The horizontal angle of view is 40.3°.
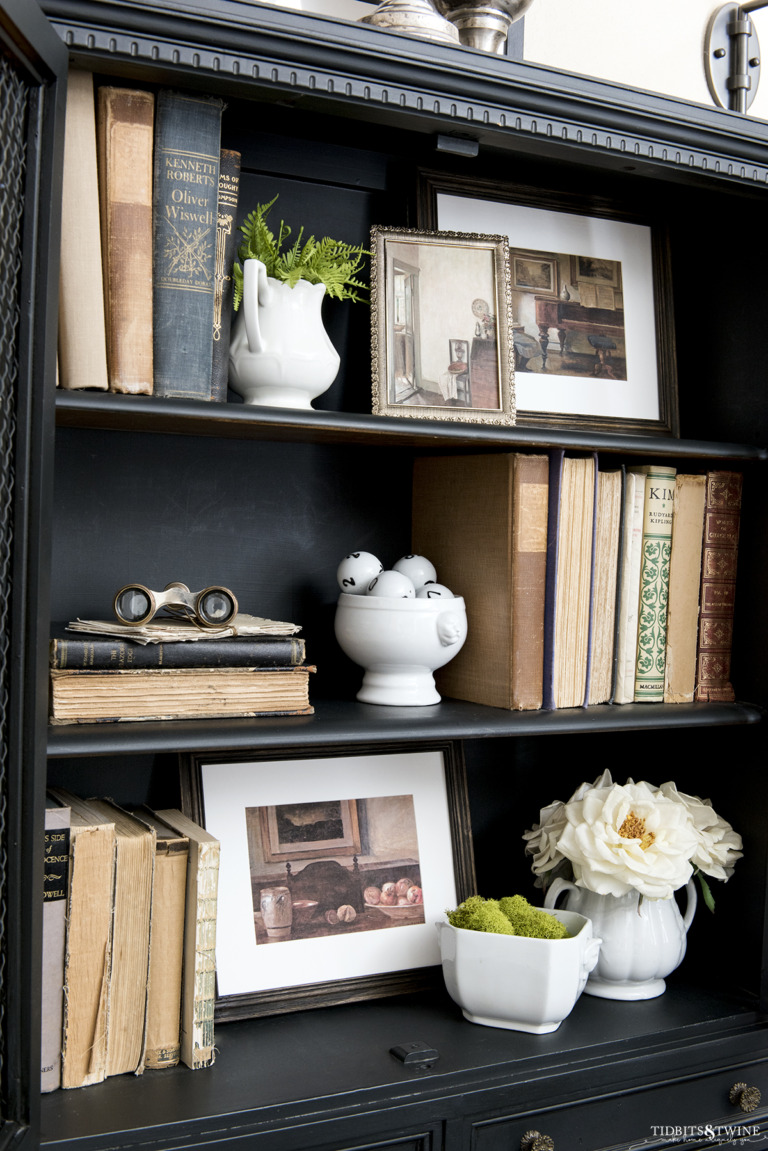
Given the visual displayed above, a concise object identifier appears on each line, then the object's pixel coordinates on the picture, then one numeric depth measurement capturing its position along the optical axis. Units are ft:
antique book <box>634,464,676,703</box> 5.08
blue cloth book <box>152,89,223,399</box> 3.98
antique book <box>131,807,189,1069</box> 4.18
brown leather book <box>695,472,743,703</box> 5.21
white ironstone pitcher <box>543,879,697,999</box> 4.99
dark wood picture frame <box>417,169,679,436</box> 5.09
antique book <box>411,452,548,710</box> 4.79
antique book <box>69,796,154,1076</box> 4.06
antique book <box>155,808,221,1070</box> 4.17
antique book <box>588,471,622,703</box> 4.98
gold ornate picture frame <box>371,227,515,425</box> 4.73
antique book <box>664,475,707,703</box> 5.14
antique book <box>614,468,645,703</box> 5.04
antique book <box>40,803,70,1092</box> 3.91
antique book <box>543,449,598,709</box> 4.85
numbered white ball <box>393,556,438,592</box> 4.90
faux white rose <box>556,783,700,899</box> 4.82
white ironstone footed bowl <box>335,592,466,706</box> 4.63
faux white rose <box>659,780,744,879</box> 5.10
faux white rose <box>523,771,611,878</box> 5.17
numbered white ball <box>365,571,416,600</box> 4.67
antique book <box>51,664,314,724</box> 4.00
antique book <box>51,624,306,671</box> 3.99
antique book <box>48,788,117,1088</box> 3.96
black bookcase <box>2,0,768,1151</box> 3.64
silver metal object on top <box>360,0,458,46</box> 4.28
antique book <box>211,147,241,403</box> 4.25
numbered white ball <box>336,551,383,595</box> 4.83
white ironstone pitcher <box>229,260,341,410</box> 4.32
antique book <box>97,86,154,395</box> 3.87
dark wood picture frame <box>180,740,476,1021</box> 4.67
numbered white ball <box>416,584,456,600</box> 4.79
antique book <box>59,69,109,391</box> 3.79
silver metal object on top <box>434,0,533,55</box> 4.73
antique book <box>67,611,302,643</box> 4.08
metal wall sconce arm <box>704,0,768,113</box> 6.20
